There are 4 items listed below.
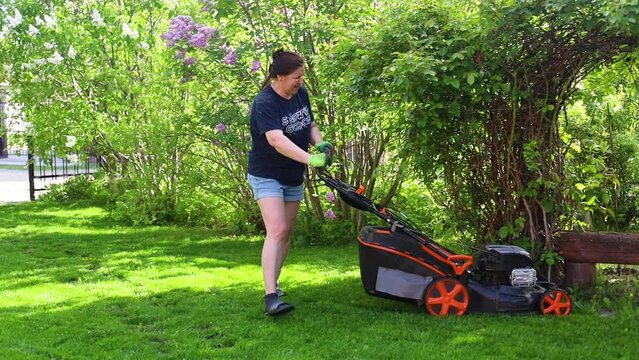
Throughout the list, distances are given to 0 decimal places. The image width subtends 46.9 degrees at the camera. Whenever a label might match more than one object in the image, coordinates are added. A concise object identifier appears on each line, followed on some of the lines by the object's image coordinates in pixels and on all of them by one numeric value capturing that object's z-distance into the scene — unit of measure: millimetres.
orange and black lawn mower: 4359
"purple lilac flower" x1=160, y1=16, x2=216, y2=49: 7145
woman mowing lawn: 4332
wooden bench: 4762
